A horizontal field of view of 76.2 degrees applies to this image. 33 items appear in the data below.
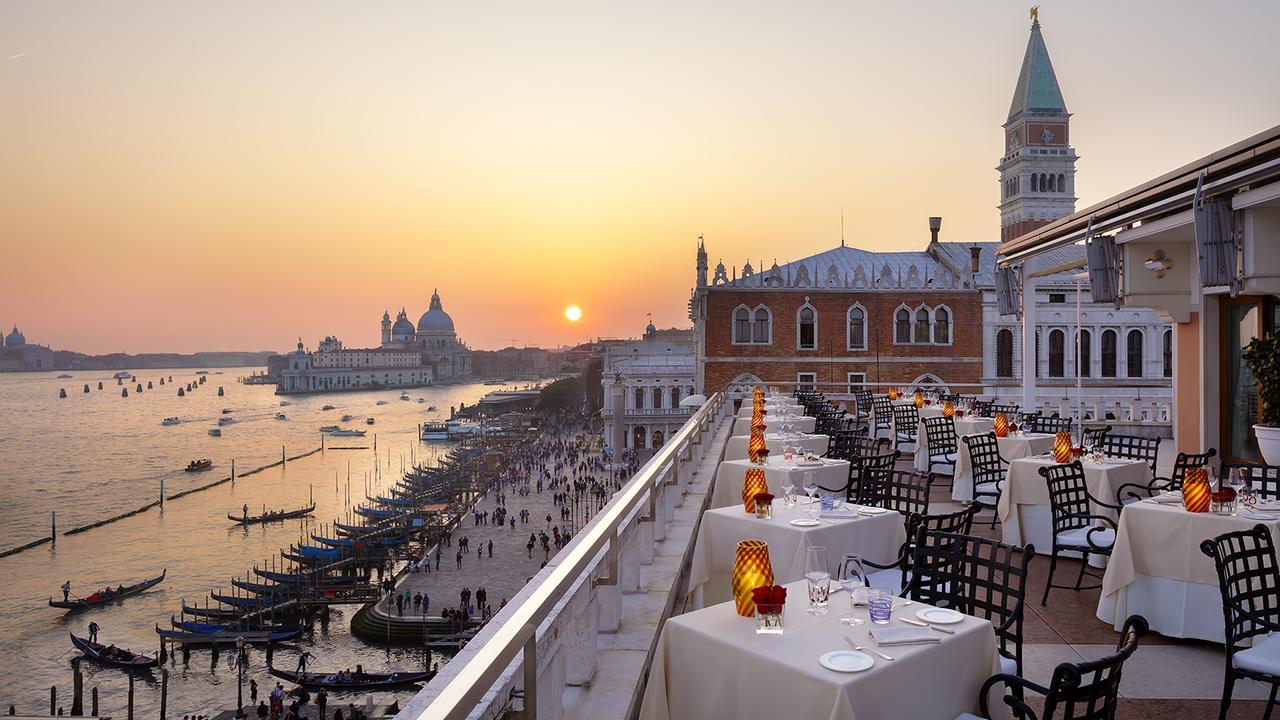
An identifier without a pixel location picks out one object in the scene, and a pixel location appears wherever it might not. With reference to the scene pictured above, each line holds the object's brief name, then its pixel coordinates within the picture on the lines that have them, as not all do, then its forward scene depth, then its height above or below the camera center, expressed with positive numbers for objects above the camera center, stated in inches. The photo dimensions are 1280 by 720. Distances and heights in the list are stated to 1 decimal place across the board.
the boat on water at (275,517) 2576.3 -481.3
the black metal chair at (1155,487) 251.9 -40.4
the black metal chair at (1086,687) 86.4 -36.1
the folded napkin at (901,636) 106.2 -36.2
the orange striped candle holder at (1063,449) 271.9 -29.9
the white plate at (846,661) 97.7 -36.6
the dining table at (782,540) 181.6 -41.2
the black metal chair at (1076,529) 215.6 -47.9
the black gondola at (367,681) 1254.3 -488.9
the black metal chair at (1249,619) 129.6 -45.9
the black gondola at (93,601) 1829.5 -526.9
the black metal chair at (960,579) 138.2 -38.7
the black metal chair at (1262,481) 218.7 -35.0
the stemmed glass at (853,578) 117.3 -32.1
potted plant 317.7 -12.0
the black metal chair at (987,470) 311.0 -43.1
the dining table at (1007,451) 349.1 -39.6
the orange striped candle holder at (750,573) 114.1 -29.6
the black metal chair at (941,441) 402.3 -39.9
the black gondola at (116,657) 1502.2 -541.3
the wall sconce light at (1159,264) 403.5 +47.4
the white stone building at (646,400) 2474.2 -112.1
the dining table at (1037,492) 268.7 -44.5
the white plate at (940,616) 114.5 -36.4
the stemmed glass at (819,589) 116.8 -32.6
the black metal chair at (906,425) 484.4 -38.1
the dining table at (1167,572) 184.7 -50.4
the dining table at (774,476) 279.1 -40.3
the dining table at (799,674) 97.5 -39.6
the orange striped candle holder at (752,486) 196.7 -30.4
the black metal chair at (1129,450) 296.2 -34.9
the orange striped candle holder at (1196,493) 191.2 -31.5
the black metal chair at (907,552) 161.0 -38.7
